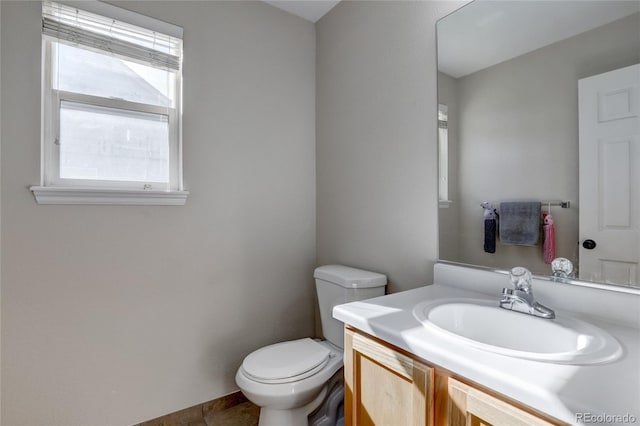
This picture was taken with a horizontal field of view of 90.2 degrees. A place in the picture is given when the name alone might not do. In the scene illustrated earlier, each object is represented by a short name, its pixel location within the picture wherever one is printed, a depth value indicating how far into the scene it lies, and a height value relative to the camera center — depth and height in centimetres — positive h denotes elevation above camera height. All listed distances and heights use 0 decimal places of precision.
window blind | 144 +88
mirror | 95 +31
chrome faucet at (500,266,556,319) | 98 -27
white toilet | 136 -69
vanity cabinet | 67 -46
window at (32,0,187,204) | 146 +54
